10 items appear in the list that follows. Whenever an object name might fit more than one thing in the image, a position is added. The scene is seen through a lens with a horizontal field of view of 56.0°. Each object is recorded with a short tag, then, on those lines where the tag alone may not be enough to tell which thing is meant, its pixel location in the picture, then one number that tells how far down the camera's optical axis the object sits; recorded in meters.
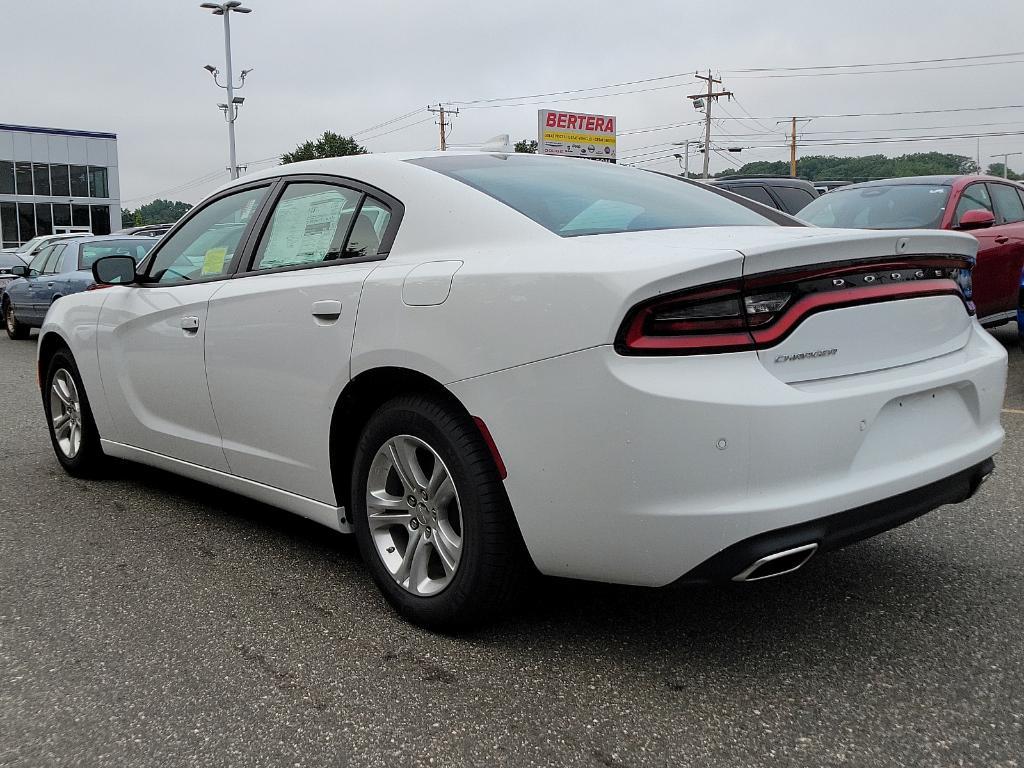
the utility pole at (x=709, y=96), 70.12
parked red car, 8.22
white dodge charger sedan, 2.32
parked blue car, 12.46
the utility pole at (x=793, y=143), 74.47
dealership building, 47.00
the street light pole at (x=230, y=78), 31.06
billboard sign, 45.50
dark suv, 13.27
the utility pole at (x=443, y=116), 74.69
